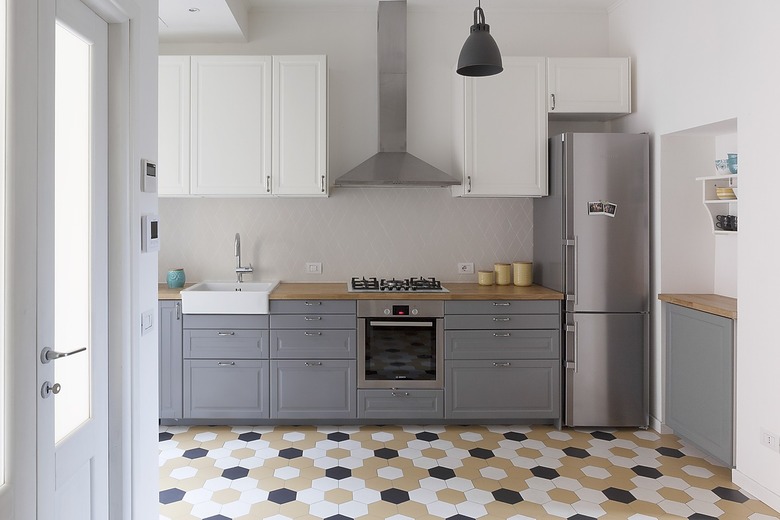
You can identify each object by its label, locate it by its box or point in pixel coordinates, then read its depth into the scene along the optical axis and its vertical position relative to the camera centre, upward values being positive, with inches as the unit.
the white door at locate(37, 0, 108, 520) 61.9 -2.5
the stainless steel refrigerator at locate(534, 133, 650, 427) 149.0 -5.2
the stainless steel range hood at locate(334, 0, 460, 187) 165.5 +50.2
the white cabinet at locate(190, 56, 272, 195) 156.0 +35.8
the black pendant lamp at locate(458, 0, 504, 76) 106.8 +38.4
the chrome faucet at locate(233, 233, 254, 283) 168.1 -3.2
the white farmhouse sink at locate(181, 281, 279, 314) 147.6 -11.8
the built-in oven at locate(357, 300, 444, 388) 150.0 -23.1
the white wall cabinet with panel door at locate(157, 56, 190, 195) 155.5 +35.4
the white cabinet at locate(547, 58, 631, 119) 160.4 +47.6
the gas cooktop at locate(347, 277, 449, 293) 156.9 -8.4
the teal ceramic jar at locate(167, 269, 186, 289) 162.1 -6.5
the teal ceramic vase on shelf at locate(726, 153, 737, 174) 124.1 +20.3
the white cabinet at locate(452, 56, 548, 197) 159.3 +34.6
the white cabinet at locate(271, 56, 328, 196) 156.5 +38.2
